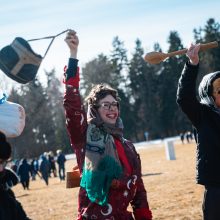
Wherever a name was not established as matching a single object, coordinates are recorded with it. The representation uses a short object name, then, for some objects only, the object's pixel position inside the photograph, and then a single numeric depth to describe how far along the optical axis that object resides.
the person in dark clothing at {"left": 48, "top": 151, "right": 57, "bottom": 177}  30.06
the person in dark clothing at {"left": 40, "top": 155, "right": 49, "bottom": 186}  24.88
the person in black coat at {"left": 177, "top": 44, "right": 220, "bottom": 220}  4.11
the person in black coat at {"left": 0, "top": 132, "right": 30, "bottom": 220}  2.77
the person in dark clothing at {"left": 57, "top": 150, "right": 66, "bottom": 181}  25.59
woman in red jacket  3.60
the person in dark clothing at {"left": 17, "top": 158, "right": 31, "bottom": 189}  23.98
